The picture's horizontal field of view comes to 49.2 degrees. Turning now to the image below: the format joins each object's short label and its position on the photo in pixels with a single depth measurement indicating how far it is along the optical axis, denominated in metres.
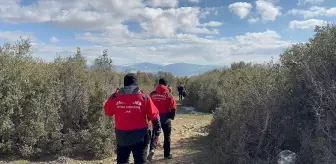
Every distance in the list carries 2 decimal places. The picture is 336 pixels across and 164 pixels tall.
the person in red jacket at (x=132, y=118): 6.24
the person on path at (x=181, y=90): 31.67
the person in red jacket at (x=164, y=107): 9.52
